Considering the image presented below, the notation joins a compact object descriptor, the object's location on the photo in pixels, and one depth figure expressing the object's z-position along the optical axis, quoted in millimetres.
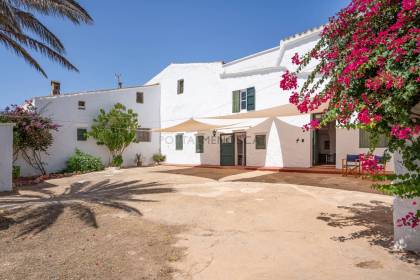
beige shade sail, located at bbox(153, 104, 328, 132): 13251
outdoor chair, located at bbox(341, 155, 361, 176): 12877
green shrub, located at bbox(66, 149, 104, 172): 17562
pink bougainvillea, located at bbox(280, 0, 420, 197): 3201
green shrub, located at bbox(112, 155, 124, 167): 19578
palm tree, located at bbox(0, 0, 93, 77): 7887
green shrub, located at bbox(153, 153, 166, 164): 22328
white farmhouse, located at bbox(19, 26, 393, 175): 15641
